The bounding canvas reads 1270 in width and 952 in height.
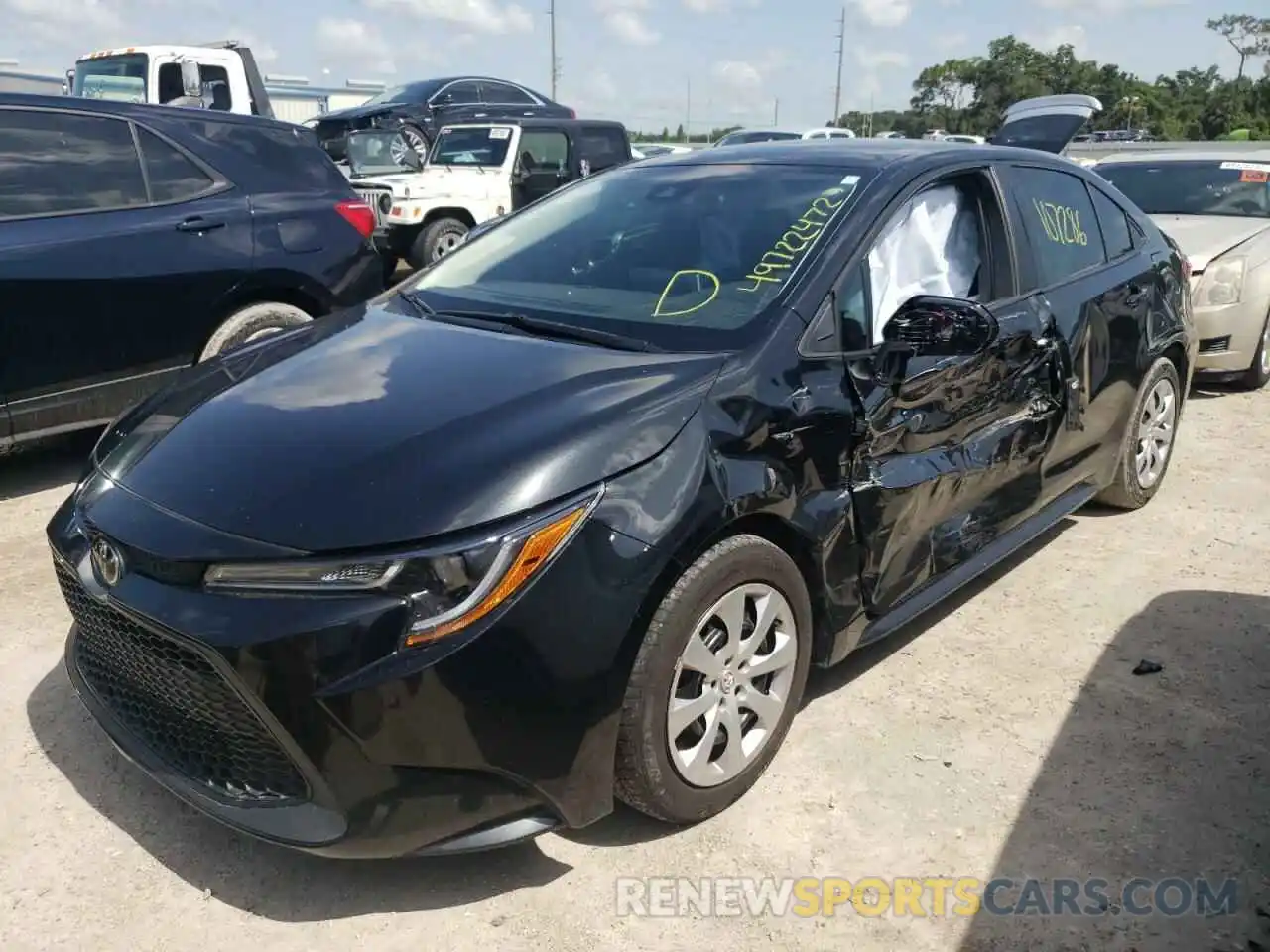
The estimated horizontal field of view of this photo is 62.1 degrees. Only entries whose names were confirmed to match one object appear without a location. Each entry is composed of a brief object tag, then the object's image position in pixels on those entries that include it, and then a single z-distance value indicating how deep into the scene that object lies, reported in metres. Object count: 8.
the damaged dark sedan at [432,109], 13.72
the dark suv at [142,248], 4.56
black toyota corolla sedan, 2.11
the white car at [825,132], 24.19
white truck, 11.54
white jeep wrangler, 10.52
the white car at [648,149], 23.87
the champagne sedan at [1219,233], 6.91
